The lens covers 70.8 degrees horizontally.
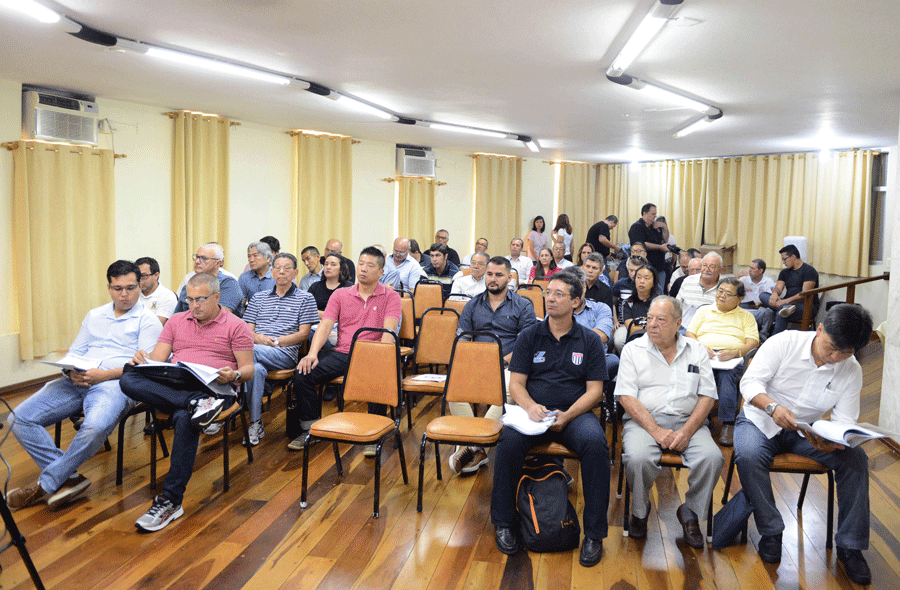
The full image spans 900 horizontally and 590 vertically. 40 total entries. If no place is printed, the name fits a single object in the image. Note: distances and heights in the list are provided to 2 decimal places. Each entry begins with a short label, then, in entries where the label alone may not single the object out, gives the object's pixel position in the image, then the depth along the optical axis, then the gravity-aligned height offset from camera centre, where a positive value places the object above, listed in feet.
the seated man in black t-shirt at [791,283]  24.25 -1.42
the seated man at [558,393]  9.99 -2.57
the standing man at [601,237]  34.06 +0.41
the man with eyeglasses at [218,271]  17.16 -0.90
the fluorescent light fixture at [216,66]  15.34 +4.47
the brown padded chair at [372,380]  11.50 -2.64
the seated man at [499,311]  14.44 -1.56
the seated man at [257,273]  18.66 -1.03
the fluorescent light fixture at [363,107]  20.93 +4.67
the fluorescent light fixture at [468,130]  26.73 +4.94
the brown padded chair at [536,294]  18.43 -1.53
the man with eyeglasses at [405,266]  23.67 -0.94
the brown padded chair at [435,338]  14.69 -2.24
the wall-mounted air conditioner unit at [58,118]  18.95 +3.62
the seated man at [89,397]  11.16 -3.02
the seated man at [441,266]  24.44 -0.94
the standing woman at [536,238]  39.37 +0.33
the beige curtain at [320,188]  28.81 +2.40
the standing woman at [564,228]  40.22 +0.97
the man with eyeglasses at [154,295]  15.61 -1.43
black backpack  9.82 -4.24
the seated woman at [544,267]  24.52 -0.94
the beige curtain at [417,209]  33.94 +1.75
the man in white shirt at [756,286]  23.63 -1.57
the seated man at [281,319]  14.82 -1.94
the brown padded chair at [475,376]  11.76 -2.50
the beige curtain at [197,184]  23.38 +2.04
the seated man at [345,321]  14.39 -1.92
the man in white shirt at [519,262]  26.78 -0.81
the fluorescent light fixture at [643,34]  11.41 +4.32
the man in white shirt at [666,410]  9.99 -2.72
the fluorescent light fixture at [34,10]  11.89 +4.31
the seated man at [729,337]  14.84 -2.14
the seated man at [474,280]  18.94 -1.17
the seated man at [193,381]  10.78 -2.50
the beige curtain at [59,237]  18.90 -0.05
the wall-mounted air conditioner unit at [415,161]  33.65 +4.35
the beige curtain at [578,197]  42.50 +3.21
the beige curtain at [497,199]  38.22 +2.70
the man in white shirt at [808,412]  9.30 -2.56
